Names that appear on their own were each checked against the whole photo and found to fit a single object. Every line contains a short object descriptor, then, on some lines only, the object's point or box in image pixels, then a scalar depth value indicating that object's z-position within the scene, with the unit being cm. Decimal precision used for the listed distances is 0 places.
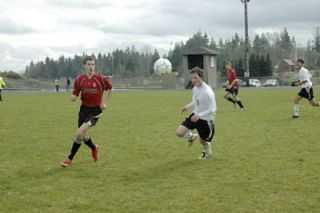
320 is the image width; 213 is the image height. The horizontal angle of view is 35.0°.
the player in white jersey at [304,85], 1684
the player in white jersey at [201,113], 959
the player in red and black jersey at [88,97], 930
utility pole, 6069
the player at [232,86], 2155
